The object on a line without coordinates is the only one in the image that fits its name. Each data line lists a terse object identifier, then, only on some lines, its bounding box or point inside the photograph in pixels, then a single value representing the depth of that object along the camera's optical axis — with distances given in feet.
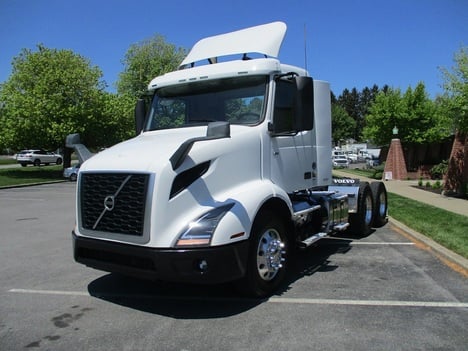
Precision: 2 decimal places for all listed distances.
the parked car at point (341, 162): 156.36
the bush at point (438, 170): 78.66
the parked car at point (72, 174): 89.06
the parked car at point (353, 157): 212.72
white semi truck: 14.84
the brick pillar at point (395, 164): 84.28
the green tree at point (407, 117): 93.40
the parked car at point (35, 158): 158.81
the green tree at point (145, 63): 147.95
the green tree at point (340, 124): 284.41
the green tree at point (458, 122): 43.39
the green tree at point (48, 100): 92.53
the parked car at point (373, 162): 146.51
